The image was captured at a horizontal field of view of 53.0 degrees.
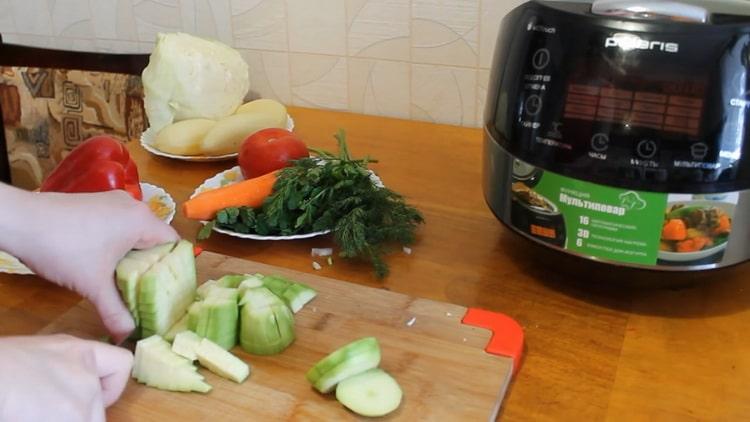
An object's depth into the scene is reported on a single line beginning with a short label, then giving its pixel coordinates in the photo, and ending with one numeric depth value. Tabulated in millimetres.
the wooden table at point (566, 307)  664
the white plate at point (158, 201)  967
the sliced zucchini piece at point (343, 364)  646
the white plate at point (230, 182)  900
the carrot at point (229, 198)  936
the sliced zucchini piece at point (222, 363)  667
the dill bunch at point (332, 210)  887
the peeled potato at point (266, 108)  1200
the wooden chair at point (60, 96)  1443
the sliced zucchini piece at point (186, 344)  682
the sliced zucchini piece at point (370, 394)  625
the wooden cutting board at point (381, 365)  636
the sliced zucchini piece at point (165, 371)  656
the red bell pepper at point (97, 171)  955
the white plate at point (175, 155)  1150
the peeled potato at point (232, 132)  1145
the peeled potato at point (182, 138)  1152
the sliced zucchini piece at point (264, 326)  697
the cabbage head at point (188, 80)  1190
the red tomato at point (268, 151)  1003
